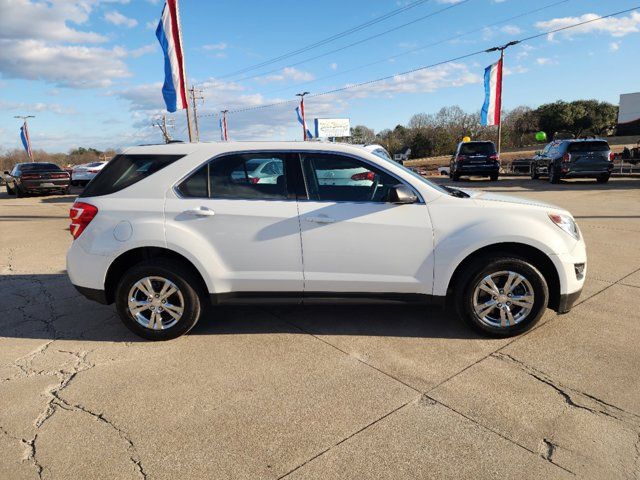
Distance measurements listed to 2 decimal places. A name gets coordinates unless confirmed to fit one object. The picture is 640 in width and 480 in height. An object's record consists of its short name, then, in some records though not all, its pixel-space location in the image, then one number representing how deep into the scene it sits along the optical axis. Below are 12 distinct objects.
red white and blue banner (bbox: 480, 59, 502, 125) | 24.89
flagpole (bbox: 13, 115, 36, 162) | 51.59
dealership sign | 62.34
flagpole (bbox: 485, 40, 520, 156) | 24.66
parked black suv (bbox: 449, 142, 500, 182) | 19.89
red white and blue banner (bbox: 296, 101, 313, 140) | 42.03
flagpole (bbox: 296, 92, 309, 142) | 41.99
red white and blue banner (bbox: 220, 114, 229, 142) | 53.21
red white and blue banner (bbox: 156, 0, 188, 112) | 12.06
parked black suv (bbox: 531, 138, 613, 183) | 16.23
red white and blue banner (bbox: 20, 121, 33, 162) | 51.51
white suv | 3.71
